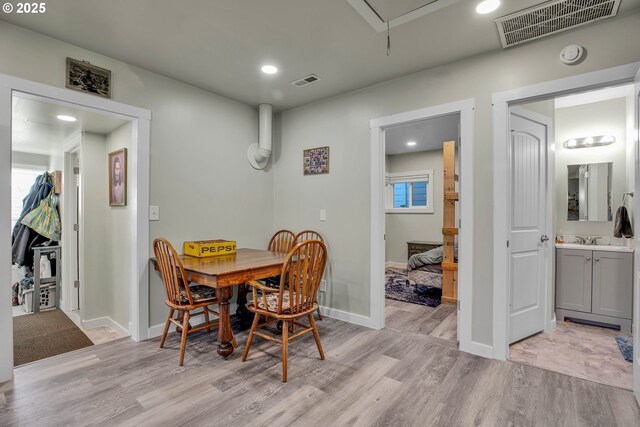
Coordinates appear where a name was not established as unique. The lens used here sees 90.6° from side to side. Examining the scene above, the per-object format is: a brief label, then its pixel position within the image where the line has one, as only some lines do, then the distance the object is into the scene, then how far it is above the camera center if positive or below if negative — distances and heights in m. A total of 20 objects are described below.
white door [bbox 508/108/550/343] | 2.69 -0.14
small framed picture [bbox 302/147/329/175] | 3.47 +0.55
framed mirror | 3.47 +0.20
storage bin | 3.70 -1.05
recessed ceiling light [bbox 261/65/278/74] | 2.72 +1.23
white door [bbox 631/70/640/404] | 1.83 -0.34
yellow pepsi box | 2.86 -0.36
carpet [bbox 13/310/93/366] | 2.60 -1.19
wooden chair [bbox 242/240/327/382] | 2.18 -0.62
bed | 4.19 -0.82
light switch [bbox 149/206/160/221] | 2.83 -0.03
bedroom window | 6.37 +0.38
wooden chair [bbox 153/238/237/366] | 2.33 -0.66
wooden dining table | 2.25 -0.48
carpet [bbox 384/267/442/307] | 4.09 -1.18
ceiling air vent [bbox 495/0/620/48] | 1.87 +1.21
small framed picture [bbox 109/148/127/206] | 2.93 +0.31
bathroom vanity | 3.01 -0.73
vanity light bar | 3.45 +0.76
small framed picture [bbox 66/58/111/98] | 2.35 +1.01
